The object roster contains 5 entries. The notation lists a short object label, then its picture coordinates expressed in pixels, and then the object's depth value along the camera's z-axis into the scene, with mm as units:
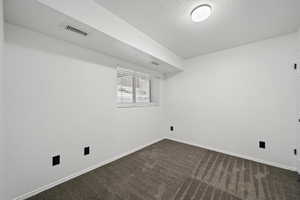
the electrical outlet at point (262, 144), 2111
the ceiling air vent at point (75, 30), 1338
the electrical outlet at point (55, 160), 1552
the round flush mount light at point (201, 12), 1449
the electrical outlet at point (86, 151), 1853
